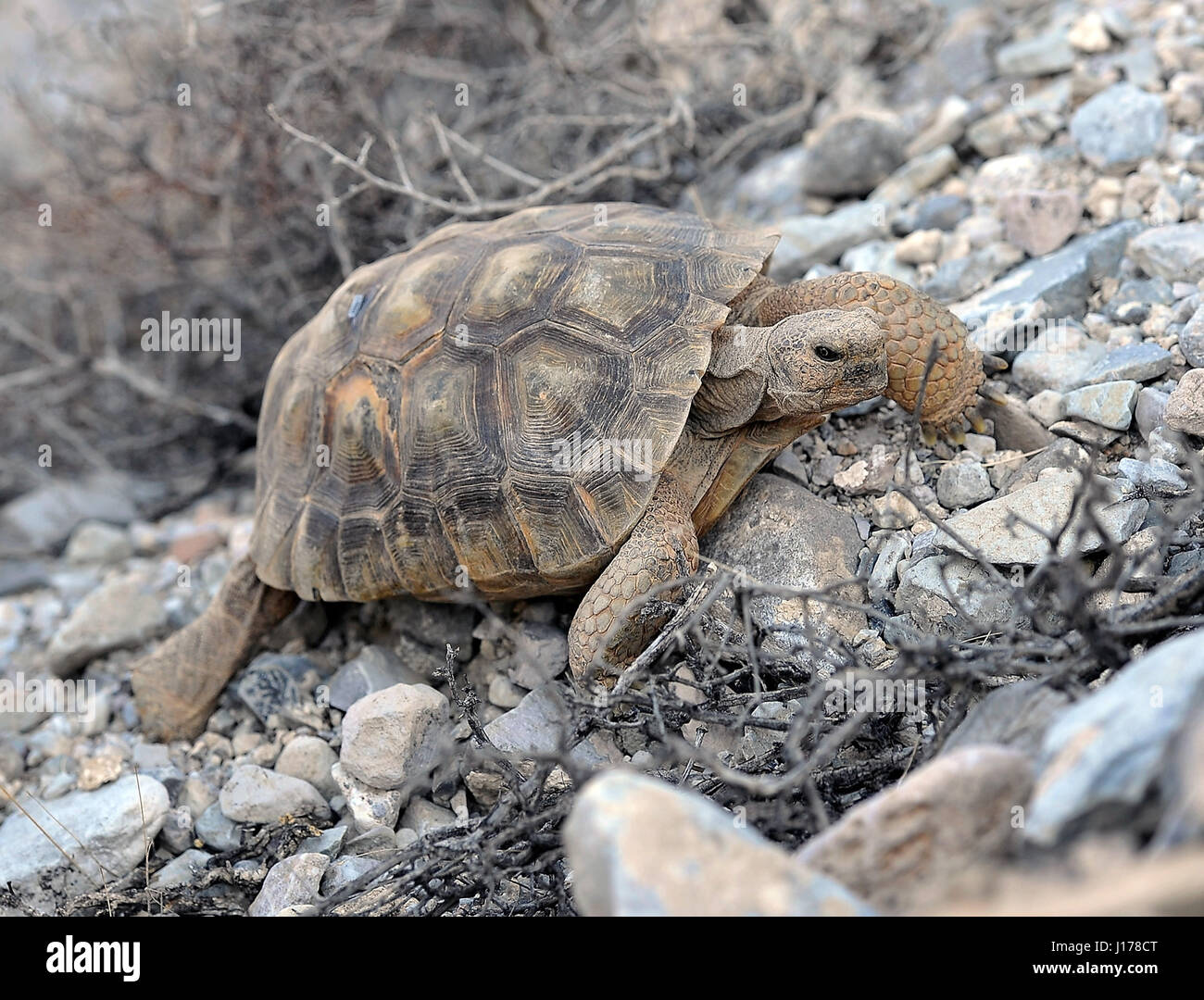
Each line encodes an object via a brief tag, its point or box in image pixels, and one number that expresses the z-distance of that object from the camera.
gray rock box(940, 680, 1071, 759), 1.91
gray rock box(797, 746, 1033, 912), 1.63
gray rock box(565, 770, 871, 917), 1.44
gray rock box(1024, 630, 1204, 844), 1.37
